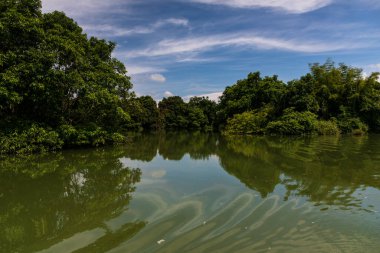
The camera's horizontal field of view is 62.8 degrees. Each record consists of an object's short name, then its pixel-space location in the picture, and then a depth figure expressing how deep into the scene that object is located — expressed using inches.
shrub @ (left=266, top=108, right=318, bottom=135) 1114.7
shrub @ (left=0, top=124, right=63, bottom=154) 519.2
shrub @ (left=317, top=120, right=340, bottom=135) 1133.1
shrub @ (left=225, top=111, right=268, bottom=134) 1274.6
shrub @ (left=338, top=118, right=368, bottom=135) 1230.3
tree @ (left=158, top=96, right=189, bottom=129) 2139.5
